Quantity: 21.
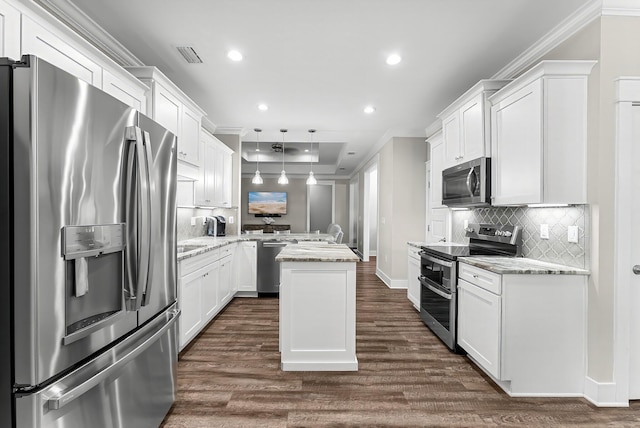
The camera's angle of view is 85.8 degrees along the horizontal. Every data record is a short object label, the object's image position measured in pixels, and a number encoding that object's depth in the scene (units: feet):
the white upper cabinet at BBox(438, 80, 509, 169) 9.97
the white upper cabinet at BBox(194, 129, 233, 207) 13.66
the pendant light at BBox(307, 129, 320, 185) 18.51
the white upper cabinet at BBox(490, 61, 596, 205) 7.65
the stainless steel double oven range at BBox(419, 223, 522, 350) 9.96
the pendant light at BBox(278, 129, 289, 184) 20.01
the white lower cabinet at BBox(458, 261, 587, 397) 7.58
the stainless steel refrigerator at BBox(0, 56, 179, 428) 3.77
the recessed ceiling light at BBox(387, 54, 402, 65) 9.85
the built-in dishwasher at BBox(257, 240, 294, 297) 16.76
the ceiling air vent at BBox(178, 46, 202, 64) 9.45
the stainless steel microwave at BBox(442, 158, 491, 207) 9.93
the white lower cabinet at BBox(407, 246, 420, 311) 13.71
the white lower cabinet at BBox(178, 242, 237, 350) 9.66
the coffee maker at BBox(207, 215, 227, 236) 16.46
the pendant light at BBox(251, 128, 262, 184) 18.39
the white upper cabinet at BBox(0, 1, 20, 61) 4.83
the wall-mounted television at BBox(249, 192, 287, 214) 34.76
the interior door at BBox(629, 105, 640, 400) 7.27
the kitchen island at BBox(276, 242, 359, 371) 8.87
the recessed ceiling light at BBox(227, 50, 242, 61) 9.68
